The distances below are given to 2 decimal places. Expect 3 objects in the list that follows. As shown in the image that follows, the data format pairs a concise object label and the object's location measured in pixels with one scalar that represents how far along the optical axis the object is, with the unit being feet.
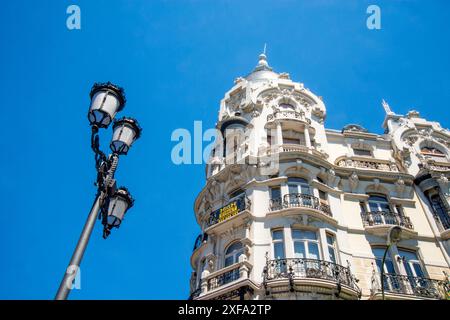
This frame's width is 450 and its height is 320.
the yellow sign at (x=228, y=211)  64.29
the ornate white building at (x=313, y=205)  53.98
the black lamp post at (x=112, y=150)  24.72
